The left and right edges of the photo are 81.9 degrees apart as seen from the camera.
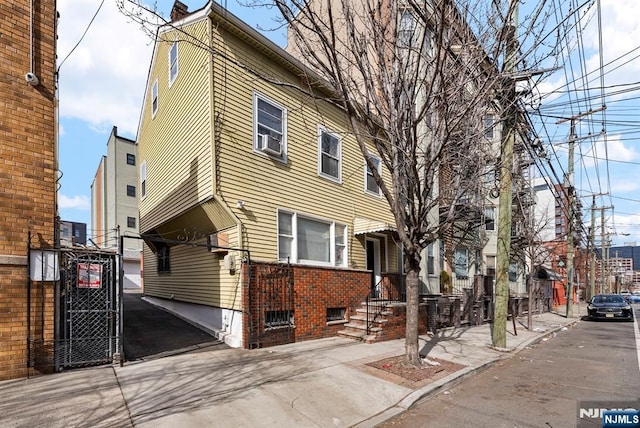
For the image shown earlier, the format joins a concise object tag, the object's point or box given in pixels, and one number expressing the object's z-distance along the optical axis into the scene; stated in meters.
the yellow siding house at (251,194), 8.92
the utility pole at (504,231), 9.91
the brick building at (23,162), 5.68
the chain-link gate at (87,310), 6.31
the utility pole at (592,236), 33.59
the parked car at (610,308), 19.42
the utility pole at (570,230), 20.25
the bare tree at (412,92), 6.83
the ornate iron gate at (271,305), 8.59
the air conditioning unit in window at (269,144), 9.85
